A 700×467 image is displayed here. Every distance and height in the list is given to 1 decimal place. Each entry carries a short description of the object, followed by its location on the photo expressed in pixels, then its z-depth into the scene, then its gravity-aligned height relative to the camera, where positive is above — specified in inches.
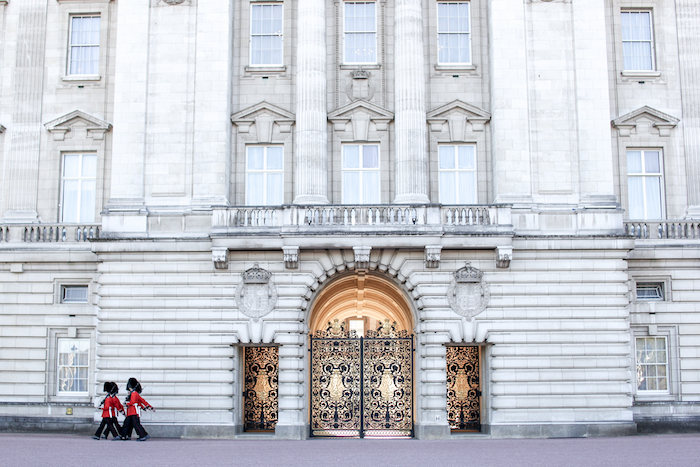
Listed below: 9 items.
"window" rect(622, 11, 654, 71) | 1170.0 +464.9
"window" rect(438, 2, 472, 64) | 1148.5 +468.3
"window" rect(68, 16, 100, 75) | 1178.6 +462.6
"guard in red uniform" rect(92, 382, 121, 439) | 936.3 -73.6
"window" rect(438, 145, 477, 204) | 1120.2 +255.4
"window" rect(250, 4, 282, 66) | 1154.0 +468.0
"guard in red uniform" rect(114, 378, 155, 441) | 935.0 -72.4
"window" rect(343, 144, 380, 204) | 1121.4 +256.1
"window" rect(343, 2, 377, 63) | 1148.5 +470.2
